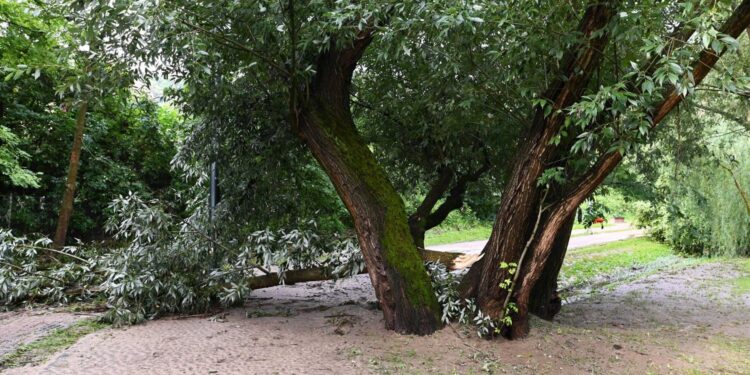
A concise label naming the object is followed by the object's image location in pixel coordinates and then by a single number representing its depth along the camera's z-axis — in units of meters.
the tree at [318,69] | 4.25
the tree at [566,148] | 3.92
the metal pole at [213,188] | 6.97
